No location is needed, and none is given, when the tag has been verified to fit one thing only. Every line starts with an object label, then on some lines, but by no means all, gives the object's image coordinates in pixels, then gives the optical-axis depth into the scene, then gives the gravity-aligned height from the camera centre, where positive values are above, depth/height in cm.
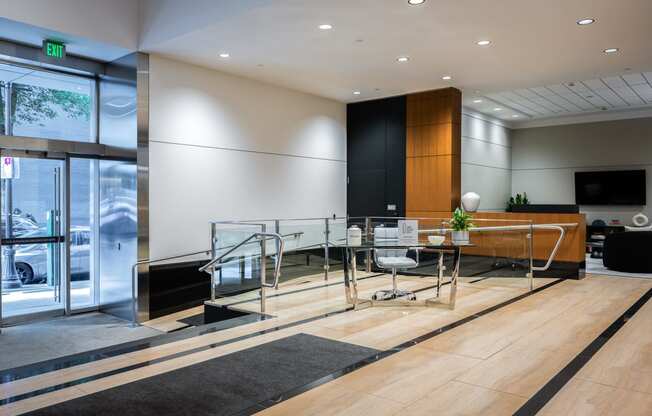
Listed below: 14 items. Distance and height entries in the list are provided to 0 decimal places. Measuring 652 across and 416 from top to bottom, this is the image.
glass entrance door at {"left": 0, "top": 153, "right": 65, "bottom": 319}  667 -42
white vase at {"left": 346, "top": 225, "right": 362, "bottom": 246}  531 -35
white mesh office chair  545 -60
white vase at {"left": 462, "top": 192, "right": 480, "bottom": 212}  847 +4
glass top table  521 -62
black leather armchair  854 -82
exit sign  637 +198
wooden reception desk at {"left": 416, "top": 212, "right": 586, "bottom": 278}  689 -53
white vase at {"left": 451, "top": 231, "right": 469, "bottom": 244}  552 -36
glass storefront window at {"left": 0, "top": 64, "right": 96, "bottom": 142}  668 +141
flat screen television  1235 +43
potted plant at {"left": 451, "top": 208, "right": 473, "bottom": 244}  554 -25
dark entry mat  287 -115
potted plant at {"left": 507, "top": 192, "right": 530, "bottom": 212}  1352 +12
